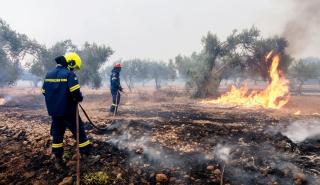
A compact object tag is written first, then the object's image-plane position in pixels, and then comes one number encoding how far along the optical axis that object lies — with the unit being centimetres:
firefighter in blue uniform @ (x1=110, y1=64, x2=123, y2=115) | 1184
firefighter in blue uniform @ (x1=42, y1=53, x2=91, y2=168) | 538
